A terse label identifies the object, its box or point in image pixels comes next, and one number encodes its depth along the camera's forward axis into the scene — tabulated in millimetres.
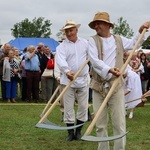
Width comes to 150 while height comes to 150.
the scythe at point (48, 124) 6208
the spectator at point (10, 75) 14164
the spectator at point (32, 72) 14273
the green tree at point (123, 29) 57250
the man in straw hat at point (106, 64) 5691
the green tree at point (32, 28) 86775
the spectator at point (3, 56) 14328
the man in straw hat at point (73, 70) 7469
